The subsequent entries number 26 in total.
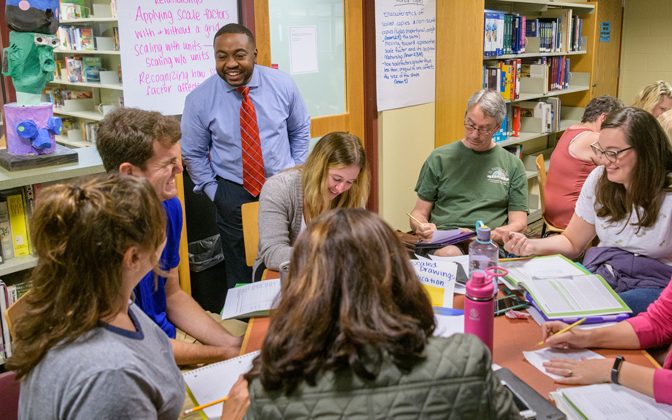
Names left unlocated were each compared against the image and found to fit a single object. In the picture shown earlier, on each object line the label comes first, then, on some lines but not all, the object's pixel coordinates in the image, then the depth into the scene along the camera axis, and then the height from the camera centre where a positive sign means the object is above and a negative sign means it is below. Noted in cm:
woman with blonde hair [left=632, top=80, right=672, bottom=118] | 378 -22
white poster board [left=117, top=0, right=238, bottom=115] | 274 +15
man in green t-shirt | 277 -52
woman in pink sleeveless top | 321 -54
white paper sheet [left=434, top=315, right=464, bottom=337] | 154 -67
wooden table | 135 -69
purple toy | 201 -16
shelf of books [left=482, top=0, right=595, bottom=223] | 427 +4
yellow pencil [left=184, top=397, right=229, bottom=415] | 124 -69
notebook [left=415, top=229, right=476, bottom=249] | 227 -65
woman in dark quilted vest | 82 -40
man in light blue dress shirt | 280 -26
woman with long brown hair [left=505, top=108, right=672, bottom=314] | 195 -48
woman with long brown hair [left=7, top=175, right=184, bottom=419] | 95 -39
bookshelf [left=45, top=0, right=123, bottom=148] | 284 +4
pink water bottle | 133 -54
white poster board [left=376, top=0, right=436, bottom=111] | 385 +13
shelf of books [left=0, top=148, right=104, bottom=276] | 207 -45
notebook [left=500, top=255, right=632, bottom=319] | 162 -64
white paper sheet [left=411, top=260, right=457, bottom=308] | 174 -64
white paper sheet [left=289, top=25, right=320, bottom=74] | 341 +14
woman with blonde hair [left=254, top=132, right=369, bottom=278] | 210 -43
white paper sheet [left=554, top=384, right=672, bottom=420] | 121 -70
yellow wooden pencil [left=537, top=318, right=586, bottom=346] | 148 -65
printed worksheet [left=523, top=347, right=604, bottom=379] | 142 -70
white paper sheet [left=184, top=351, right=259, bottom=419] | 128 -69
